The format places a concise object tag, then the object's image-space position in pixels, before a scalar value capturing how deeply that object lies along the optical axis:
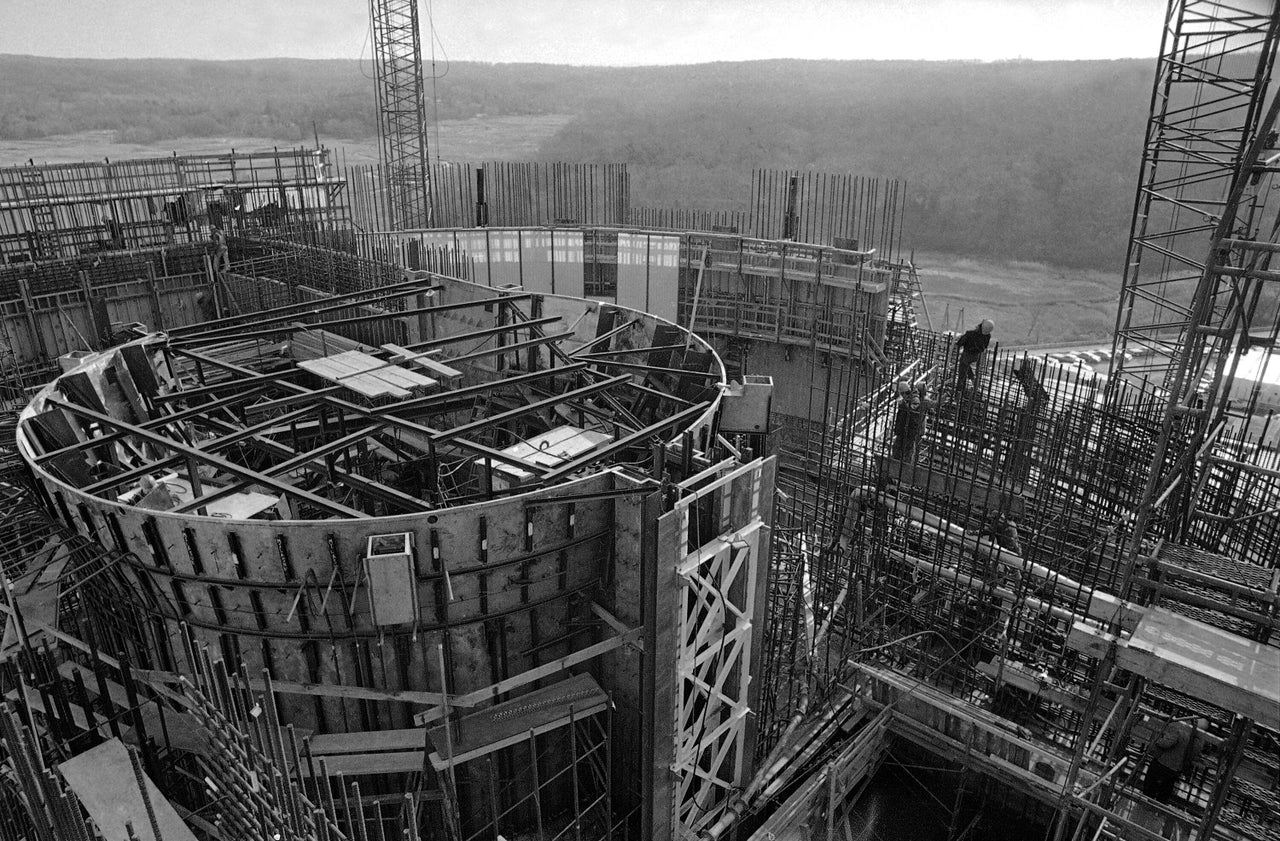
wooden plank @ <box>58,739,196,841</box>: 7.23
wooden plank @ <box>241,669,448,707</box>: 8.45
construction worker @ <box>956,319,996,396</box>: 17.14
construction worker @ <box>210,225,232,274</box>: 23.86
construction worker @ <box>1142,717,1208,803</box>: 9.52
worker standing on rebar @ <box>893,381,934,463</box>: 15.55
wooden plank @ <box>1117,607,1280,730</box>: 7.33
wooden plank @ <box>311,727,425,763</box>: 8.64
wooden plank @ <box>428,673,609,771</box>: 8.64
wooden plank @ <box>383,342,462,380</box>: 11.95
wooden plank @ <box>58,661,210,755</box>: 9.06
